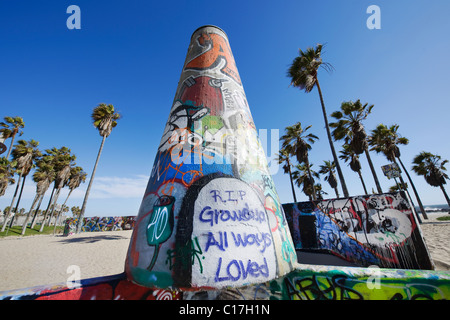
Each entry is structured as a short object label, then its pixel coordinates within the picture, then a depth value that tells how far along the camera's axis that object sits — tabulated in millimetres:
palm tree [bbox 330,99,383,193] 14406
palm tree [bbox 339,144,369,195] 22219
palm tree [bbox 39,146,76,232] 23650
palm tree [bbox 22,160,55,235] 23234
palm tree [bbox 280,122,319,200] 18406
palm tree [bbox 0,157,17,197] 21903
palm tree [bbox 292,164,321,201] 27344
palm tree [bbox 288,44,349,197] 11945
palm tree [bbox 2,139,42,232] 22141
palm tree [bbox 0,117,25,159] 21412
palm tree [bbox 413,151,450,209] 24417
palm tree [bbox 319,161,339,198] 28238
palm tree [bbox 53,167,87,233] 28781
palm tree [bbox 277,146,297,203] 23588
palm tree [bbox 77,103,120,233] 19725
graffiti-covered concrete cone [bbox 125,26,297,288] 1749
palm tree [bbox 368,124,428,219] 18234
